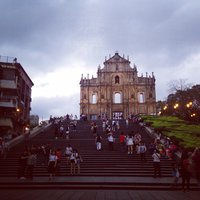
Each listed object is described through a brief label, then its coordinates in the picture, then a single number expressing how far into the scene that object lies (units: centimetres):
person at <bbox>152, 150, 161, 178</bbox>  1360
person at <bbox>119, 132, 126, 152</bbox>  1984
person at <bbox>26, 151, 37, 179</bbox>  1333
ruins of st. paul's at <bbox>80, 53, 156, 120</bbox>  5195
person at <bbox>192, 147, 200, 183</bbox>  1164
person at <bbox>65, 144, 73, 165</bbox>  1569
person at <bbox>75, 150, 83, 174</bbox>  1445
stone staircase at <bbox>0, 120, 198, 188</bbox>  1189
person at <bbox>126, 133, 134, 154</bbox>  1805
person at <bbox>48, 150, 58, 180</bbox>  1315
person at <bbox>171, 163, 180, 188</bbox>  1157
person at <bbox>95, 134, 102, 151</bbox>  1911
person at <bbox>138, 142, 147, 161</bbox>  1608
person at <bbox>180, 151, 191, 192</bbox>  1057
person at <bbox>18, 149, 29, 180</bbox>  1347
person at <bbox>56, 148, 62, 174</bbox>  1422
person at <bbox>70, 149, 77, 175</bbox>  1433
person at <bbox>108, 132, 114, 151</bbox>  1917
